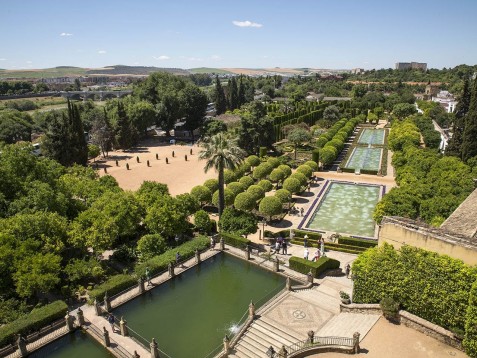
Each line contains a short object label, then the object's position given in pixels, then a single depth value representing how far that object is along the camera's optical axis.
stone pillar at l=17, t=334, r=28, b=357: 19.71
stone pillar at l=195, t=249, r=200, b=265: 29.48
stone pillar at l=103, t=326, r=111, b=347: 20.41
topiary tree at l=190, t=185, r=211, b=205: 39.09
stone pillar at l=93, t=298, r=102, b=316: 23.00
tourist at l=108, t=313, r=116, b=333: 21.68
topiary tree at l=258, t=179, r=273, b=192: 42.50
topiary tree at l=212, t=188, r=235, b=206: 37.69
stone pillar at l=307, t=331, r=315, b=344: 18.75
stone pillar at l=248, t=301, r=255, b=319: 21.90
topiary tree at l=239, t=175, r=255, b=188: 42.46
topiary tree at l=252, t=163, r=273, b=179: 48.84
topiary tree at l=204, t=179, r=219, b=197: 40.72
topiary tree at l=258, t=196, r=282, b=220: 35.50
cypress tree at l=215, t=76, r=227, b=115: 102.00
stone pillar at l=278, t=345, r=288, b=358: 17.66
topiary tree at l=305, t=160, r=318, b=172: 51.12
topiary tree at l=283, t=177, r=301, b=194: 42.55
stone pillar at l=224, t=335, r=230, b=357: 19.50
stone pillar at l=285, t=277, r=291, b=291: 25.13
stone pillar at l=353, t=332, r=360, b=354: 17.91
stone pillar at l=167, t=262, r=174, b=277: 27.36
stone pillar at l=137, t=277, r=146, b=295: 25.16
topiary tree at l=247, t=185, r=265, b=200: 37.71
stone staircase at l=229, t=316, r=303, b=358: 19.84
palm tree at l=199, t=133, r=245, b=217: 32.53
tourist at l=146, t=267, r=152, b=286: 26.35
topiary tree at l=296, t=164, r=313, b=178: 47.50
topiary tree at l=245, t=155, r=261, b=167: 54.25
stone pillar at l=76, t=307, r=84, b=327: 22.12
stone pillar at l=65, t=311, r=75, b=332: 21.78
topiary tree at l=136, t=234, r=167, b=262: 28.84
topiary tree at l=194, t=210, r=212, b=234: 33.72
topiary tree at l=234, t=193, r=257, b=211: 35.53
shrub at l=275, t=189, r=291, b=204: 39.25
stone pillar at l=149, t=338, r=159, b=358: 18.98
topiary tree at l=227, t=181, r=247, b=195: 39.44
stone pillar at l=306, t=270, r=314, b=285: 25.84
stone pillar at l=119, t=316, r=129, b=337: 21.22
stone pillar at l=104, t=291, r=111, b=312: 23.11
